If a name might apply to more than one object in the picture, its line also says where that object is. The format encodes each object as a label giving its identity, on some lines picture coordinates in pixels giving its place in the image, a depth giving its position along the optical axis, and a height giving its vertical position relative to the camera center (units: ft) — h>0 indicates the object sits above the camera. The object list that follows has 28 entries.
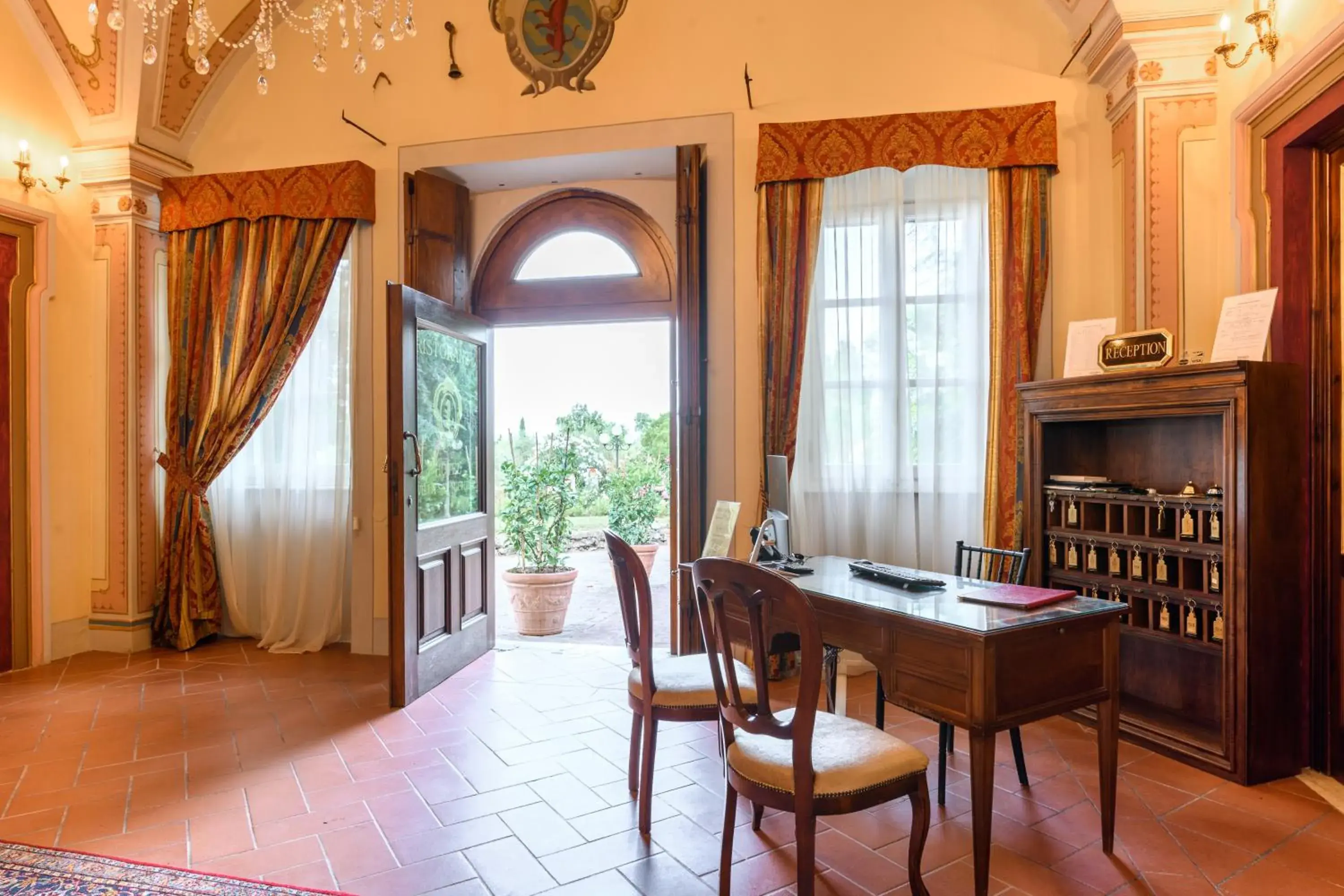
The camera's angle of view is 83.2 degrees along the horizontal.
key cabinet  9.50 -1.38
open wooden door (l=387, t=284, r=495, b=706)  12.64 -0.82
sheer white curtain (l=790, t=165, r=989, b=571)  13.46 +1.32
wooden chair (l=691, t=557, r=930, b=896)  6.22 -2.72
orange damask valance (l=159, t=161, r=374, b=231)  15.44 +5.33
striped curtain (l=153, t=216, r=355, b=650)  15.66 +2.08
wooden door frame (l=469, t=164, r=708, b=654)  14.14 +1.00
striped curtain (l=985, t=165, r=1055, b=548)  12.94 +2.19
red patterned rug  7.23 -4.23
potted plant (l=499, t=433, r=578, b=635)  18.22 -2.36
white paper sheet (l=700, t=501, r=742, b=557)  9.22 -1.06
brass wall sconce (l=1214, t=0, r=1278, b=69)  9.70 +5.36
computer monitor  10.02 -0.73
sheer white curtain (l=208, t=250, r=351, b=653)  16.05 -1.06
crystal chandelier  14.73 +8.82
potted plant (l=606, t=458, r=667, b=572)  25.61 -2.16
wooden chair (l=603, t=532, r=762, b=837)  8.25 -2.67
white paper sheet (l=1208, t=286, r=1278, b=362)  9.67 +1.52
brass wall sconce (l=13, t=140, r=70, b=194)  14.89 +5.55
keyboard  8.56 -1.55
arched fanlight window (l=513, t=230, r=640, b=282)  16.58 +4.18
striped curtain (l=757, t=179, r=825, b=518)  13.71 +2.69
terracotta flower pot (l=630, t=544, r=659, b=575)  23.68 -3.38
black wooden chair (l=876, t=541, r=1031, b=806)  9.18 -2.11
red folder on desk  7.63 -1.60
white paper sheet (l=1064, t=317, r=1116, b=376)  11.71 +1.57
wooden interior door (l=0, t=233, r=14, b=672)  14.73 -0.22
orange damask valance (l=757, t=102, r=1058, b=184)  12.99 +5.35
